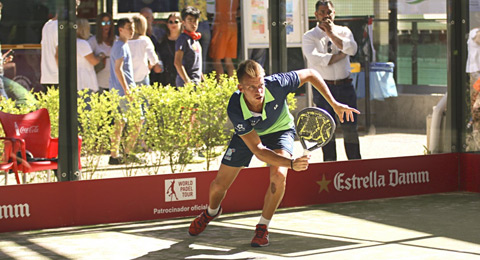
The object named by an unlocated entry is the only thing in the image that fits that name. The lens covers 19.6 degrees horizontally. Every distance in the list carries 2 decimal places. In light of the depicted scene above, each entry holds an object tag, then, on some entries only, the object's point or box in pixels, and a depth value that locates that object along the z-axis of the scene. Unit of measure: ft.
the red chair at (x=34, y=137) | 41.22
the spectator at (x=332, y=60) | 47.09
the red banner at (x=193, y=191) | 40.78
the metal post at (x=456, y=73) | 50.71
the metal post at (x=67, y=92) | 41.46
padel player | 35.09
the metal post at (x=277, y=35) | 45.92
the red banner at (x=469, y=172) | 50.75
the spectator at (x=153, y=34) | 43.19
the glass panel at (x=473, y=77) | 50.39
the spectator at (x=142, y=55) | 43.59
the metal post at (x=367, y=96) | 48.54
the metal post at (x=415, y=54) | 49.69
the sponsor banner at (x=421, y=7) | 49.14
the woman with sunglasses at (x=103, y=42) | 42.30
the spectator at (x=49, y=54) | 40.96
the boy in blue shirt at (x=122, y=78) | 43.19
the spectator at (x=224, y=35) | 44.88
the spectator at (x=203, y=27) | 44.23
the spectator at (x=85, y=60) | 42.06
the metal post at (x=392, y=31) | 48.82
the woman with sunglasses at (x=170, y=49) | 44.03
